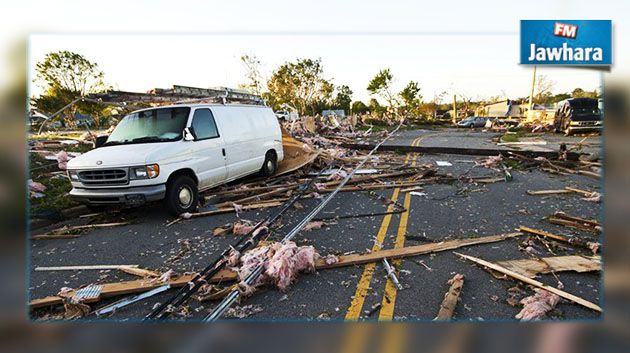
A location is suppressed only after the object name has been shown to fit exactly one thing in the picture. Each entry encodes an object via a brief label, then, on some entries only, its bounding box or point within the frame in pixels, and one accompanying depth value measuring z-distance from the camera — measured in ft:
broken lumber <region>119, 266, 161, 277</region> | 12.16
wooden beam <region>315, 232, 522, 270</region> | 12.55
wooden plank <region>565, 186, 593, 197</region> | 21.63
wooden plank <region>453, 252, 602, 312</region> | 9.27
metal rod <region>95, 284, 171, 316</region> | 10.00
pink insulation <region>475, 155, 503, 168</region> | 33.60
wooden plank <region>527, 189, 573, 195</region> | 22.56
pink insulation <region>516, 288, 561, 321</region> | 9.00
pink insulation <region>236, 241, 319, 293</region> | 11.17
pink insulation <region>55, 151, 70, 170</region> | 30.30
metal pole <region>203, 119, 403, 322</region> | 9.43
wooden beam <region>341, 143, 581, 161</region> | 34.24
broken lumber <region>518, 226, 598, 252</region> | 13.26
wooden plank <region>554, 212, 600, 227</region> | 15.71
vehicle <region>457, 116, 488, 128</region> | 127.58
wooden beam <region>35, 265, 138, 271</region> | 13.08
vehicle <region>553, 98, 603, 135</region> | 51.53
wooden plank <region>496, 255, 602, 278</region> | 11.30
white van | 17.49
